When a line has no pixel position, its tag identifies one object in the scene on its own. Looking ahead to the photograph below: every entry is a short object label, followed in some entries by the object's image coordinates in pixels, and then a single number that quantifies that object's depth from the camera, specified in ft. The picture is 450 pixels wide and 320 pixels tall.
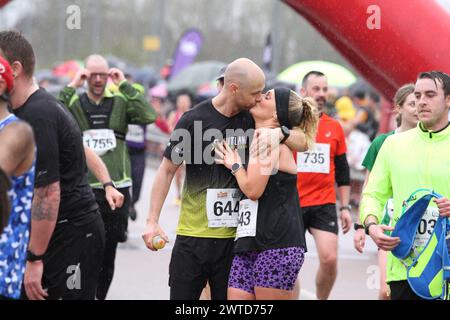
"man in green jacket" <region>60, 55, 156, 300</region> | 61.93
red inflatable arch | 56.54
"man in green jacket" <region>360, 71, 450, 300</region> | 40.65
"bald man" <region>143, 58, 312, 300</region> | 43.96
